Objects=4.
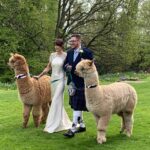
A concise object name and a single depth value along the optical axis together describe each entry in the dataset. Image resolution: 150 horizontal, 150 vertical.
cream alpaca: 7.41
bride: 8.55
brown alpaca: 8.76
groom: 7.99
